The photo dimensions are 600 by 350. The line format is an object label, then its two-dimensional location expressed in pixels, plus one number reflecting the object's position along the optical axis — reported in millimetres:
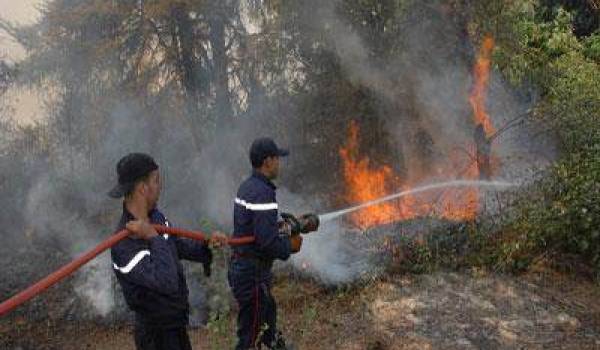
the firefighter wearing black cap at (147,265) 3686
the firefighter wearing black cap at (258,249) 5035
